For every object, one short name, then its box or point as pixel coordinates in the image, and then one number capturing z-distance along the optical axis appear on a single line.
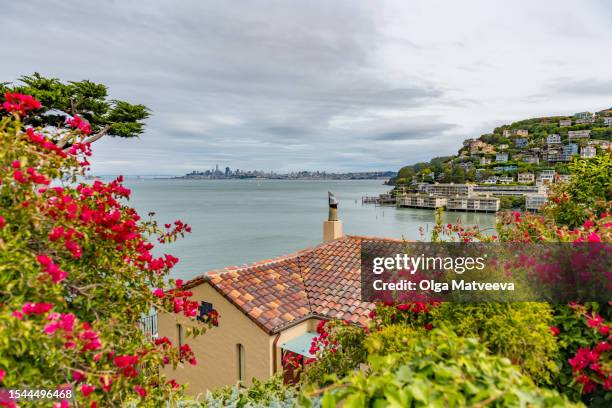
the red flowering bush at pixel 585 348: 2.87
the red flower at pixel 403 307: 3.90
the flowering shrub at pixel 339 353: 4.74
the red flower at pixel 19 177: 2.79
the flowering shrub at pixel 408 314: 3.72
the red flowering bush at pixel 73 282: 2.36
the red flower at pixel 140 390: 2.93
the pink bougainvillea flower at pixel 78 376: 2.57
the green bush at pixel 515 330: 2.90
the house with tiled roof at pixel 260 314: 9.07
